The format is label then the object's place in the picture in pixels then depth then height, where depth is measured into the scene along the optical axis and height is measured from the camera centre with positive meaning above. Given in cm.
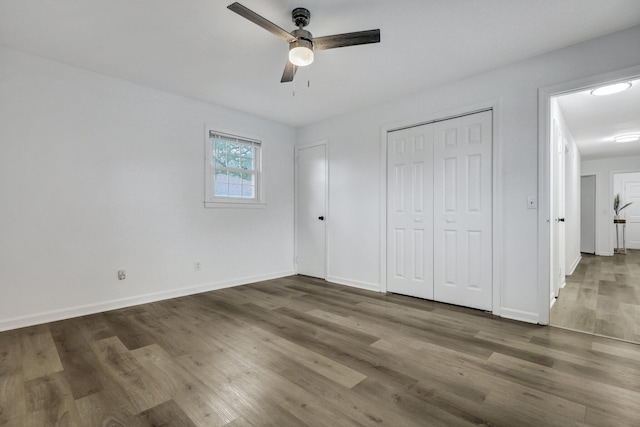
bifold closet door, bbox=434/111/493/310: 319 +1
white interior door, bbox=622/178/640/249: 893 -2
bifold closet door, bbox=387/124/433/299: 364 +1
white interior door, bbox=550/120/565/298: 327 +0
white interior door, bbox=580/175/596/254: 783 -7
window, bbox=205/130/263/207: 416 +61
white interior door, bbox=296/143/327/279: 482 +5
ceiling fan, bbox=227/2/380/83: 210 +124
